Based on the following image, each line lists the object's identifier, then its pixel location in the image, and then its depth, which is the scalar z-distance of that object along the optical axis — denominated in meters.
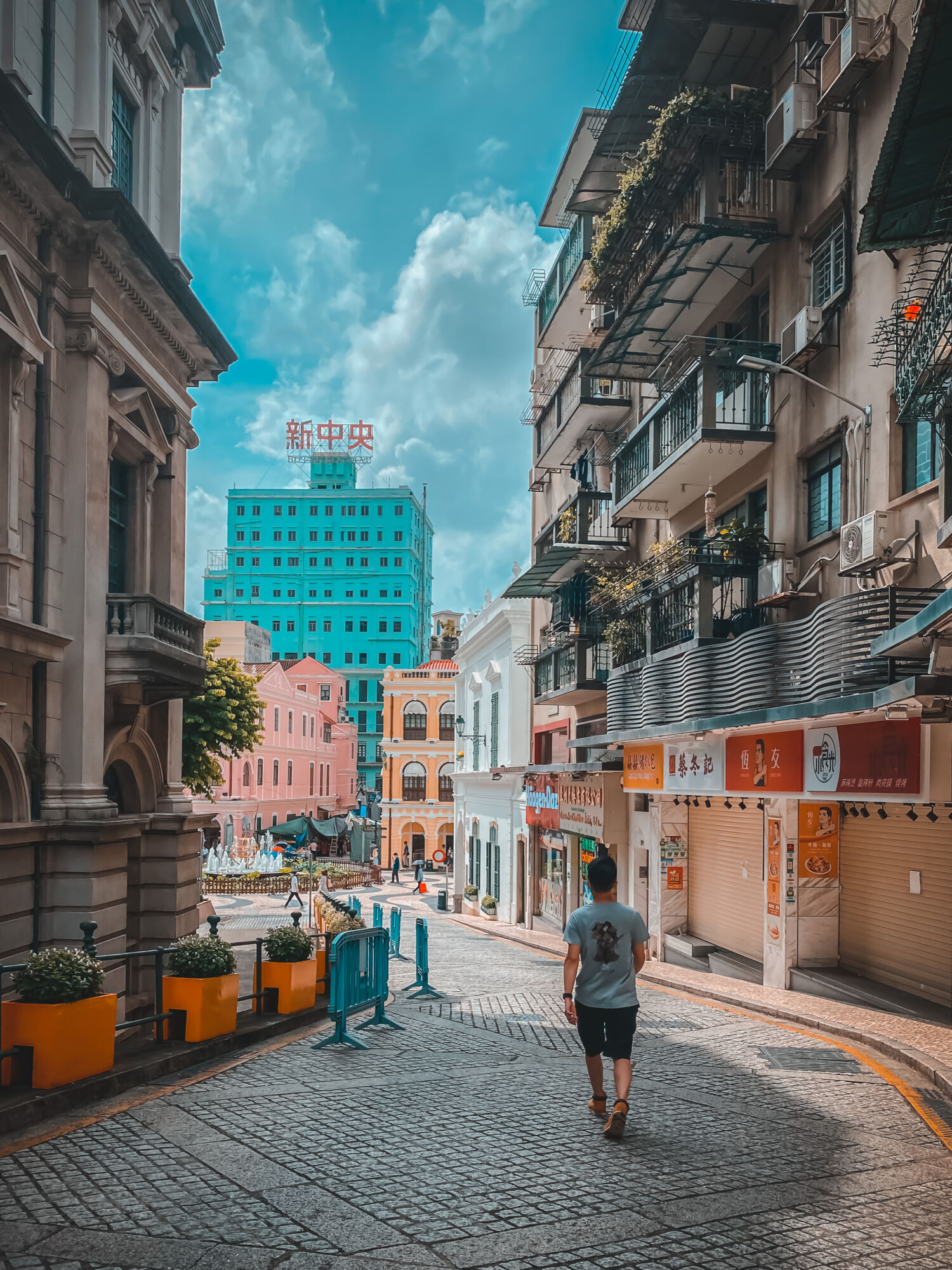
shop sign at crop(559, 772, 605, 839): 25.55
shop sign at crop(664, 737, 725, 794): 17.91
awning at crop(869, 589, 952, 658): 7.97
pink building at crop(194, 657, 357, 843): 59.16
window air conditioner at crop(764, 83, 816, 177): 15.02
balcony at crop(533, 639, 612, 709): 25.86
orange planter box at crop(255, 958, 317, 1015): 12.19
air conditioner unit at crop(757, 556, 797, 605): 15.73
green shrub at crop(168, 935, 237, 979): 10.43
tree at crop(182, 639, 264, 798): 29.70
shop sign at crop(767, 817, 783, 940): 16.48
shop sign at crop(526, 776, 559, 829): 30.72
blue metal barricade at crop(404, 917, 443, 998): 15.07
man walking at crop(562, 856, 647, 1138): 7.21
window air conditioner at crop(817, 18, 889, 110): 13.33
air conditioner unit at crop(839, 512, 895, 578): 12.65
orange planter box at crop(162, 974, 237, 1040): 10.23
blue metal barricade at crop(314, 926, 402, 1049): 10.92
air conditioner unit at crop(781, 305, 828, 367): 14.84
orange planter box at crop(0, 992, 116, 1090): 8.11
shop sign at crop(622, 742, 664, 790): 21.02
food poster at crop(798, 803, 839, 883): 16.19
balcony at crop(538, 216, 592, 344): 27.31
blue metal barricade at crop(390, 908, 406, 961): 22.20
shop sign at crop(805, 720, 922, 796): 11.89
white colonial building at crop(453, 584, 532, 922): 36.81
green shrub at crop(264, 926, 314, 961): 12.42
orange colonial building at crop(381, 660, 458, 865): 68.31
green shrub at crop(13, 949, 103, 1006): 8.42
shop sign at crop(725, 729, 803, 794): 14.89
